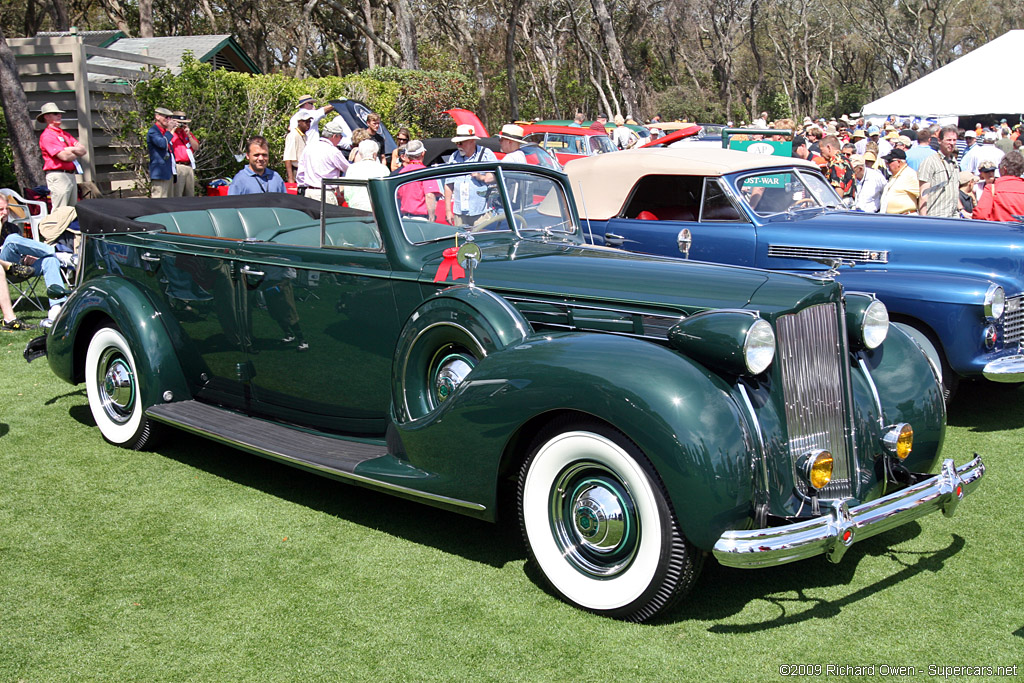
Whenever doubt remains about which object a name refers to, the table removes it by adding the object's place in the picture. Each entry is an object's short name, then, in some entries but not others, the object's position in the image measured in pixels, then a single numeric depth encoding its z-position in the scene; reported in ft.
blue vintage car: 19.40
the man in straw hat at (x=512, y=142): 34.87
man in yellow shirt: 30.25
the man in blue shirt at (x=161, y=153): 34.55
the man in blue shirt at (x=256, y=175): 27.22
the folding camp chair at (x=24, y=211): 31.78
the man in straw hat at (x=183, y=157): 37.35
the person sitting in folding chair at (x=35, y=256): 29.32
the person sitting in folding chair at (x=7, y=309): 28.43
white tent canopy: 74.74
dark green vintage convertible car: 10.90
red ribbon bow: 14.40
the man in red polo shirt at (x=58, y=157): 33.40
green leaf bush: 44.83
